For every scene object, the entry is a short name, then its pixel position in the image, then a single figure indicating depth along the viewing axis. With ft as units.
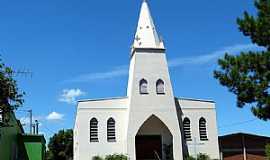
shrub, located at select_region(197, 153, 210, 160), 125.90
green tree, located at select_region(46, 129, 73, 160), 222.19
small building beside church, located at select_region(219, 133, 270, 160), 137.18
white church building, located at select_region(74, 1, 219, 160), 125.29
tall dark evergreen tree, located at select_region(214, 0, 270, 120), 63.26
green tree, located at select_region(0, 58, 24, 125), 44.42
